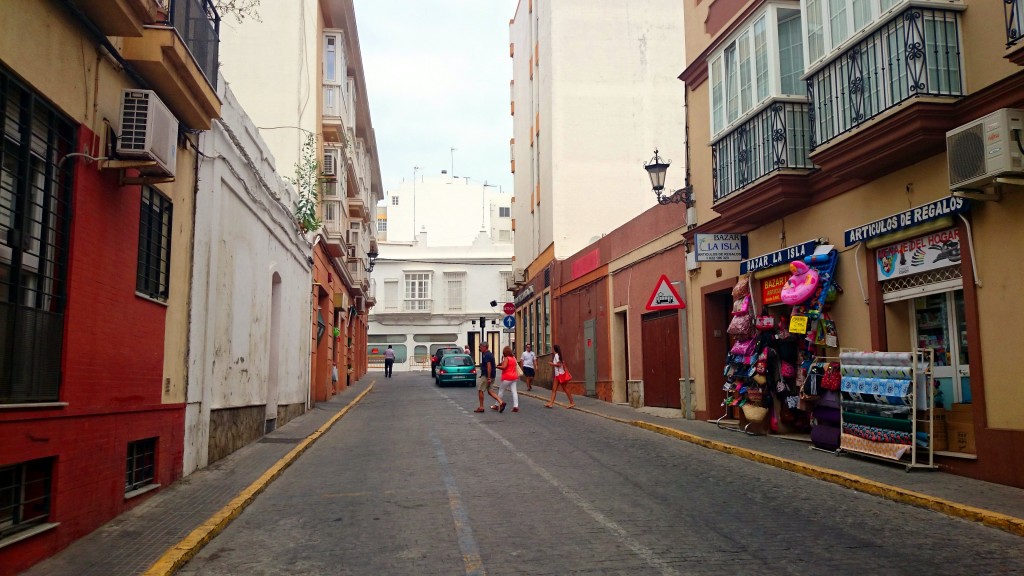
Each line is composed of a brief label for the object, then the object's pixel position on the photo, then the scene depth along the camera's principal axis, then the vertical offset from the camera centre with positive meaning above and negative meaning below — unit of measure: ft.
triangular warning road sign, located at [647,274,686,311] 50.39 +4.49
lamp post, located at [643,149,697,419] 51.11 +11.25
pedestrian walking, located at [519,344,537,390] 91.81 +0.47
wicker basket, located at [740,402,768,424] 42.57 -2.40
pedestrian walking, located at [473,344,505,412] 62.39 -0.32
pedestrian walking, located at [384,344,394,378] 144.56 +1.04
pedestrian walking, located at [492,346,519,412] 61.57 -0.21
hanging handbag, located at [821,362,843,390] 35.88 -0.50
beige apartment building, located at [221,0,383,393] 68.74 +24.28
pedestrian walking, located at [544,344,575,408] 65.57 -0.25
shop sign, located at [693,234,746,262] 46.11 +7.00
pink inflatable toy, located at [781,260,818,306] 37.78 +4.00
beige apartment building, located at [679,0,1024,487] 27.43 +8.13
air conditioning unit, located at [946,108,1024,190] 25.59 +7.15
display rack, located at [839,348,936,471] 30.45 -1.54
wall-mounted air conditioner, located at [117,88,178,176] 23.17 +7.11
